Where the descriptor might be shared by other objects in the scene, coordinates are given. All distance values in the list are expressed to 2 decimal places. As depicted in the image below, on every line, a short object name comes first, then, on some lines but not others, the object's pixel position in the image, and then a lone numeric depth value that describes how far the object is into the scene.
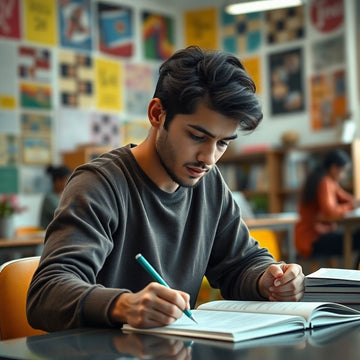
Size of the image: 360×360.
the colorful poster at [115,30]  6.90
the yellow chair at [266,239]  2.74
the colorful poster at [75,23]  6.58
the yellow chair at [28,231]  4.96
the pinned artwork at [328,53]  6.71
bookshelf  6.96
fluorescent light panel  6.21
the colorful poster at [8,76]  6.05
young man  1.26
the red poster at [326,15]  6.70
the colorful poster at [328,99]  6.69
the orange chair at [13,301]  1.50
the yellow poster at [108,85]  6.84
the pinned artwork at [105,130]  6.76
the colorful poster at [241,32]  7.34
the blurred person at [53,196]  5.16
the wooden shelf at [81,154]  6.29
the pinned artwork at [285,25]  7.01
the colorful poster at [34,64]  6.21
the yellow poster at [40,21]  6.30
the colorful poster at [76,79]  6.53
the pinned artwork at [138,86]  7.14
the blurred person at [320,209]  5.52
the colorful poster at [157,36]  7.32
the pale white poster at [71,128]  6.47
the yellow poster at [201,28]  7.68
